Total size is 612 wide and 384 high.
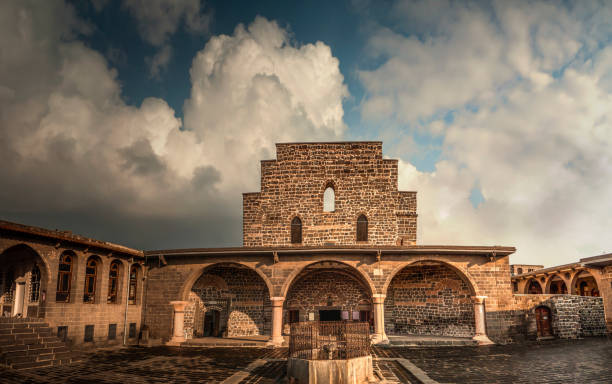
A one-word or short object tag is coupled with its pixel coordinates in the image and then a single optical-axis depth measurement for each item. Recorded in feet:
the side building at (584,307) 63.77
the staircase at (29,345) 38.83
